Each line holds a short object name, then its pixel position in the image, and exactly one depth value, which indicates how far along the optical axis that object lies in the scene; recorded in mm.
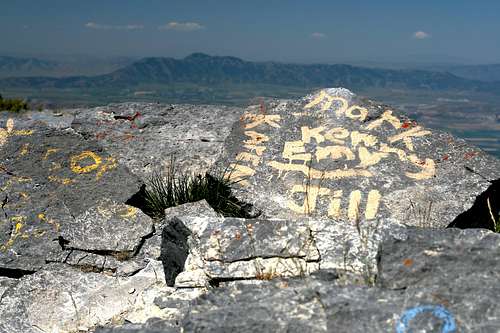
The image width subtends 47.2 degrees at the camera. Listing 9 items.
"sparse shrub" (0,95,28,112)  14198
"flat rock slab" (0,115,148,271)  5586
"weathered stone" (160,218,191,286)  4160
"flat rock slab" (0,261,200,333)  4336
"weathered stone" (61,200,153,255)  5535
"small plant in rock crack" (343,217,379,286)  3211
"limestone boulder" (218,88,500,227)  6312
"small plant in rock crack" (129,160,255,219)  6566
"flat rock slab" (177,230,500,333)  2559
